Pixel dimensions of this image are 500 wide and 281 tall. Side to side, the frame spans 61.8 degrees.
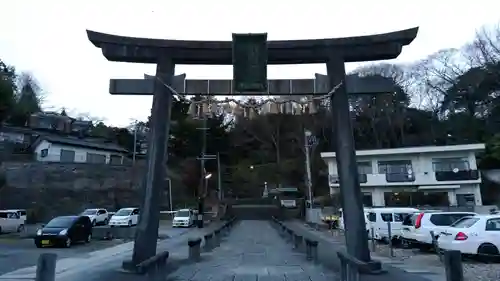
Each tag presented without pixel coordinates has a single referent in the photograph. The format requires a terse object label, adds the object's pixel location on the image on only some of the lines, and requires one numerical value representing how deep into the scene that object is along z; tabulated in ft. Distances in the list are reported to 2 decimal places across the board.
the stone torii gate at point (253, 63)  32.55
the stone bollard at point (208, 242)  62.03
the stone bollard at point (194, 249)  47.70
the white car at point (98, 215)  116.16
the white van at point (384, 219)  69.26
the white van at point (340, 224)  97.86
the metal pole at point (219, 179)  185.16
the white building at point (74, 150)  162.61
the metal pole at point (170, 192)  163.90
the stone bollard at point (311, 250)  46.56
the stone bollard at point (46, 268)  20.38
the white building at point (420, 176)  133.69
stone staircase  168.45
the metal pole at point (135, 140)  176.07
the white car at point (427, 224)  52.03
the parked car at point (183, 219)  124.47
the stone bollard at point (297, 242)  62.11
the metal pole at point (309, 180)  135.92
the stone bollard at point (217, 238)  70.49
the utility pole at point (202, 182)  124.65
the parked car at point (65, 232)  65.77
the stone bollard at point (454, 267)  21.26
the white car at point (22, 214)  97.77
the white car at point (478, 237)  42.14
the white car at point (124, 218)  110.73
